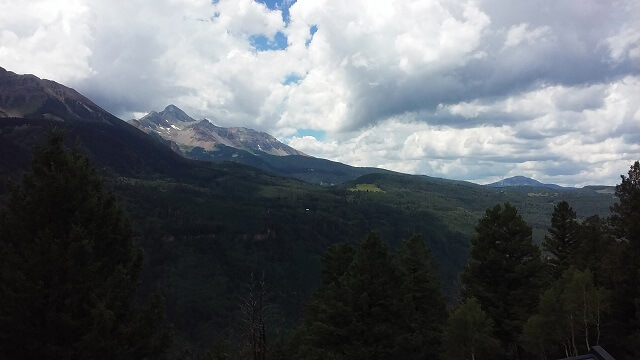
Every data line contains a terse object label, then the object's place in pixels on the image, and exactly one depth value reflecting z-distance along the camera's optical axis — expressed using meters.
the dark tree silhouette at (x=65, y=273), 14.77
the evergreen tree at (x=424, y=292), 32.97
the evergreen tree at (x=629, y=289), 27.41
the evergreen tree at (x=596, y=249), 31.64
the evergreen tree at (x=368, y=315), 26.50
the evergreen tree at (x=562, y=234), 46.75
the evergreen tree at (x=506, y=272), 30.70
